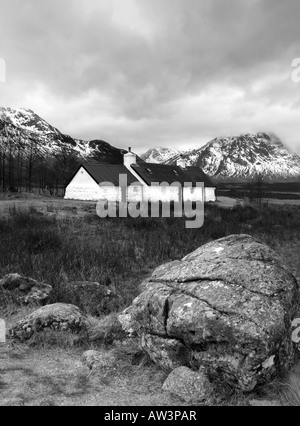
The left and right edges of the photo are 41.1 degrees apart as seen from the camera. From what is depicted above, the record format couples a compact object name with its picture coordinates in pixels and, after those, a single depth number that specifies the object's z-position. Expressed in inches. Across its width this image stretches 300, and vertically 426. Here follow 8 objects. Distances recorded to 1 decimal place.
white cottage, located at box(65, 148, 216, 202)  1688.0
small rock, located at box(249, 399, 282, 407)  147.9
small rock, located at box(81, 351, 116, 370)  176.4
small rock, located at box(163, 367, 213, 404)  151.4
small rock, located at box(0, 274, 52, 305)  281.4
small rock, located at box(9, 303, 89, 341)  213.3
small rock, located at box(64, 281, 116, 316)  287.8
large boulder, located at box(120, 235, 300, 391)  156.8
